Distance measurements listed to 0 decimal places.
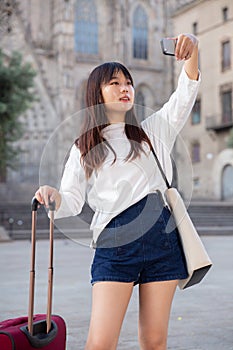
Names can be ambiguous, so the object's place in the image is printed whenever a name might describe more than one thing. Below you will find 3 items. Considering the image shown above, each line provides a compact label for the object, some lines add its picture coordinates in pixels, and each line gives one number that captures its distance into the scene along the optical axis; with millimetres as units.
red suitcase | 2378
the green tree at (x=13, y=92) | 20031
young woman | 2447
